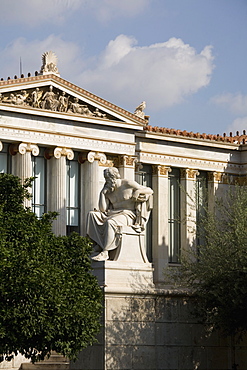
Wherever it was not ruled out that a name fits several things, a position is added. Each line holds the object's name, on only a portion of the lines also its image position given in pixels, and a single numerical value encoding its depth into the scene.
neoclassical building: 49.66
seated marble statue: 29.48
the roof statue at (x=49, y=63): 49.88
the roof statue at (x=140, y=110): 53.81
